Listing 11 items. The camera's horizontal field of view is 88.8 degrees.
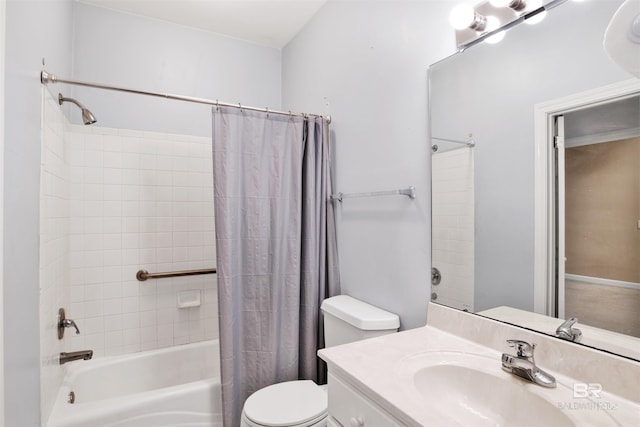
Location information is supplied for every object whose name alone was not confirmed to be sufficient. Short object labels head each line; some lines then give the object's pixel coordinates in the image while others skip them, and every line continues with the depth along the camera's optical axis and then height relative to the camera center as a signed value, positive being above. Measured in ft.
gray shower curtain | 5.34 -0.54
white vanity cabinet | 2.68 -1.75
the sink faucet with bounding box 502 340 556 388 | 2.74 -1.33
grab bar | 7.07 -1.29
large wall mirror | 2.67 +0.33
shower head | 5.12 +1.57
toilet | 4.41 -2.71
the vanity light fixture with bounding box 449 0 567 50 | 3.22 +2.08
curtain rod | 4.48 +1.95
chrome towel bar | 4.55 +0.33
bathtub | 4.80 -3.07
